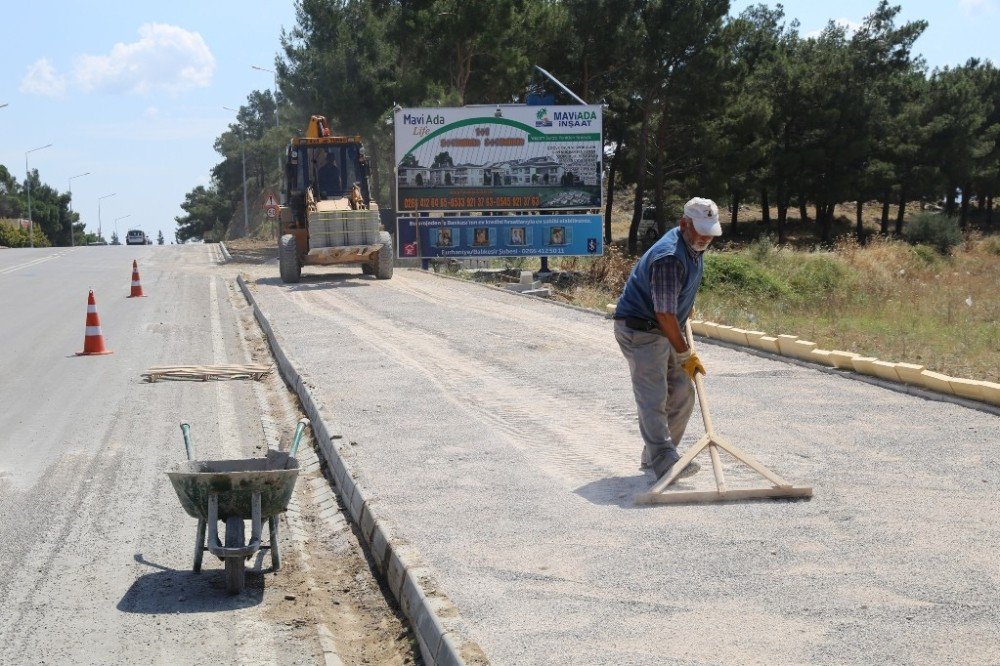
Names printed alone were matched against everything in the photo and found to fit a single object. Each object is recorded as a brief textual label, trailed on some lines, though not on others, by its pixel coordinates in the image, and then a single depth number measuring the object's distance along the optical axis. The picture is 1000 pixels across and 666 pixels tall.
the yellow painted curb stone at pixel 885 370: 10.59
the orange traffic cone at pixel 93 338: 14.72
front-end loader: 24.78
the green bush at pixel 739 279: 29.98
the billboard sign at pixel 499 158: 28.47
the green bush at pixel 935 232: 54.47
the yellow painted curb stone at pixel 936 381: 9.84
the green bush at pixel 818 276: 31.23
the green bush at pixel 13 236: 73.06
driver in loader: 25.41
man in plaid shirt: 6.76
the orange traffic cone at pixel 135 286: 24.05
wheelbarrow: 5.55
